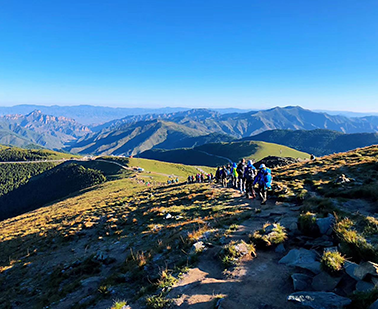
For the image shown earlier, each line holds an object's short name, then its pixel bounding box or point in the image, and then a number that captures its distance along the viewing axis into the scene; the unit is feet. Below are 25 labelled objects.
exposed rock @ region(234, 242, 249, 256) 27.48
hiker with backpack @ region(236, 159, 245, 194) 75.05
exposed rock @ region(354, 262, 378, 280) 18.07
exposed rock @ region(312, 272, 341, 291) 19.84
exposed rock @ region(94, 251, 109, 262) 40.04
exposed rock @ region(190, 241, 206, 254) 30.80
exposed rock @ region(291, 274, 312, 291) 20.76
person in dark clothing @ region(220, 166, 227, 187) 106.98
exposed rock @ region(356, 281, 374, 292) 17.57
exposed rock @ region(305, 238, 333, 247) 26.55
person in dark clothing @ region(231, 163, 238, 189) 85.64
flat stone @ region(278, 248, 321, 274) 22.87
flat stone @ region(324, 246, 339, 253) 23.83
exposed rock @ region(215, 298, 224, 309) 19.62
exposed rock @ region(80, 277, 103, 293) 31.46
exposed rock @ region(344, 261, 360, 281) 19.67
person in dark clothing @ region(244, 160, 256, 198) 61.93
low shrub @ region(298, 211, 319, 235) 30.12
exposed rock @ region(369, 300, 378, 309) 14.90
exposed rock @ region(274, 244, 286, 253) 28.27
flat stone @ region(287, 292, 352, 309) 16.71
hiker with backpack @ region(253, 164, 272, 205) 53.06
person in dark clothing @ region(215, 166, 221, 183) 114.62
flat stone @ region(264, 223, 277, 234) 31.53
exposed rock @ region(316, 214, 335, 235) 29.01
